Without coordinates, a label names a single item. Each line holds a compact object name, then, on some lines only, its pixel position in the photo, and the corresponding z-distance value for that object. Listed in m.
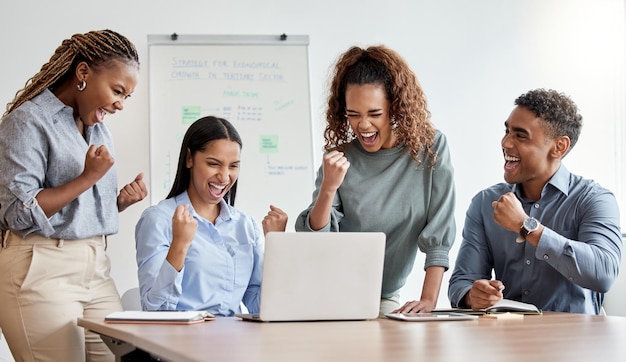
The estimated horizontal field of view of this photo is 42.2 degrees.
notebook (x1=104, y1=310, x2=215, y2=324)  1.87
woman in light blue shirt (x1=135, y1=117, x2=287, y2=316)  2.24
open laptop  1.96
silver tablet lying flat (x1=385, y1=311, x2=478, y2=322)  2.01
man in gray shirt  2.38
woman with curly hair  2.50
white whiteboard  4.03
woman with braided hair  2.14
